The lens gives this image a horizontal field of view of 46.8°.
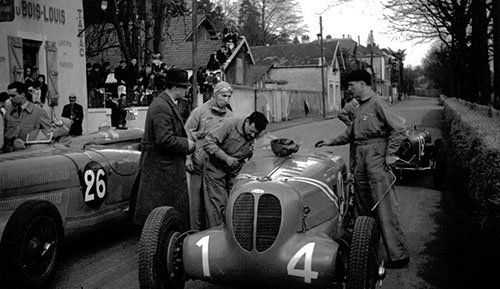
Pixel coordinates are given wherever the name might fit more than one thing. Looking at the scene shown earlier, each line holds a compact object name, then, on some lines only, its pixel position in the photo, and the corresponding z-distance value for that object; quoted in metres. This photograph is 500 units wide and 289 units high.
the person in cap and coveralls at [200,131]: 6.47
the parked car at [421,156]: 10.93
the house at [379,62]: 97.96
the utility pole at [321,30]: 42.92
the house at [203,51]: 38.34
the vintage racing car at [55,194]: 5.01
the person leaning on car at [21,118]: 7.36
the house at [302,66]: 54.94
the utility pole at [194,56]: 19.27
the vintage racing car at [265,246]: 4.20
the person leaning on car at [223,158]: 5.97
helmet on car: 5.40
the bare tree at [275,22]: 77.06
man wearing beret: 5.98
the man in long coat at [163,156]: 5.80
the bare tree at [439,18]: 28.55
